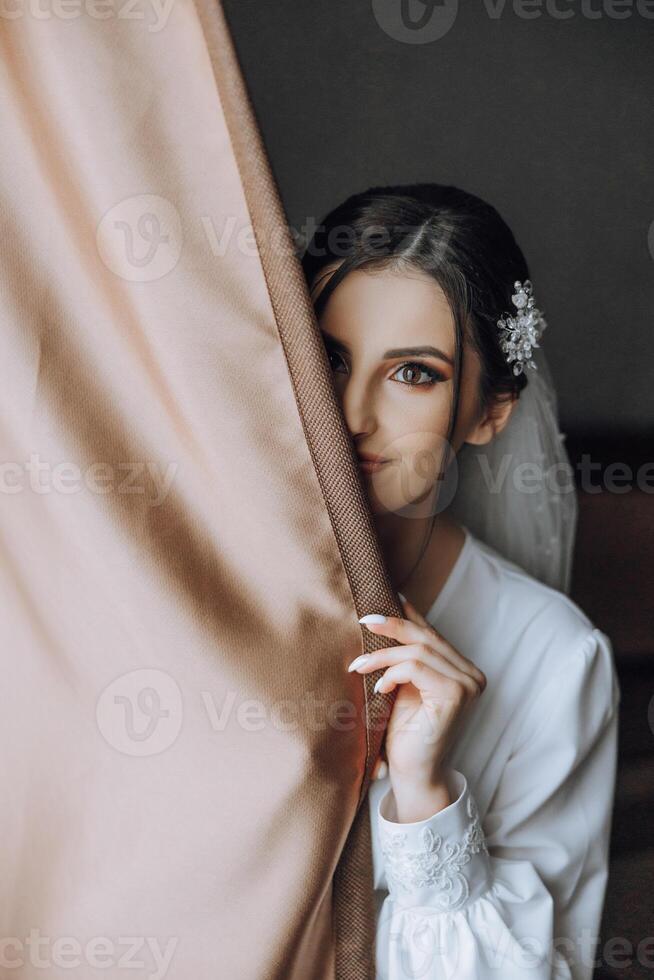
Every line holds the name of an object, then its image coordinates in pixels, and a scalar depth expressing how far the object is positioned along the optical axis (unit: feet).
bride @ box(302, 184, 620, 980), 2.61
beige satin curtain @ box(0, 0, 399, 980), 2.07
